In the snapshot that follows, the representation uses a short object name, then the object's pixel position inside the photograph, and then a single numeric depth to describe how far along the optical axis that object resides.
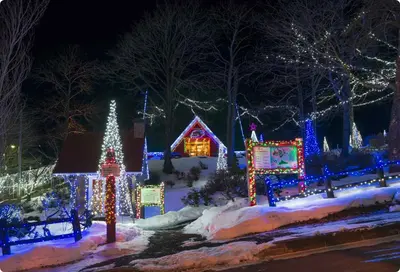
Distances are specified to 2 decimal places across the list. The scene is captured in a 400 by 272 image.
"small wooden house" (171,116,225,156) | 42.06
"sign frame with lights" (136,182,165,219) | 20.14
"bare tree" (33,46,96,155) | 35.96
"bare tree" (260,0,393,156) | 19.30
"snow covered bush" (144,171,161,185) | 29.73
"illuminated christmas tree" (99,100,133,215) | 20.92
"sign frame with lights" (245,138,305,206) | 15.16
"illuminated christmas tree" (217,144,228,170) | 29.71
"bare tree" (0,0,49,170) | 16.14
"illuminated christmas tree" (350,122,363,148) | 36.42
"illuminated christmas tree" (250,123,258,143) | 36.63
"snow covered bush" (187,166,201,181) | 29.42
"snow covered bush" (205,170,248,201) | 19.43
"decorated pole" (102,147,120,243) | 13.06
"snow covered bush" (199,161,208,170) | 32.57
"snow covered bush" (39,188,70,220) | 23.94
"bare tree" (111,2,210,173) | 32.19
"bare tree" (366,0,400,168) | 17.09
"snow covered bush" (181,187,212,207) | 20.39
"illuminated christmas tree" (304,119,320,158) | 26.72
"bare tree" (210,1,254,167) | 32.88
